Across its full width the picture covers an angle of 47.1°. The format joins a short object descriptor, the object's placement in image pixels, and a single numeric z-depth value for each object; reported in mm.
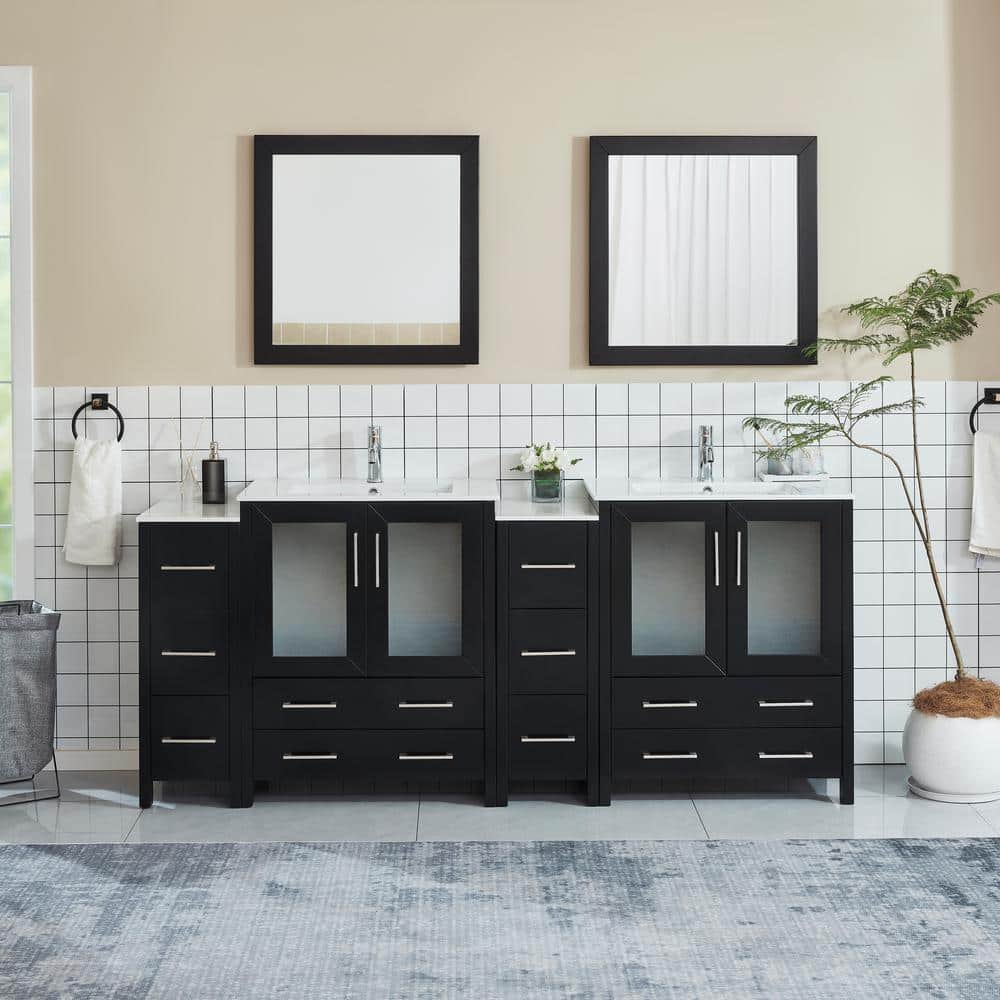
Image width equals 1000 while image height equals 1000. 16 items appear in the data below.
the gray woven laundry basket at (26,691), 3262
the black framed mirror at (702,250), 3557
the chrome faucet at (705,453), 3547
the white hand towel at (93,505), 3535
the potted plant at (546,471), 3453
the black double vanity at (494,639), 3229
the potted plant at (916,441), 3264
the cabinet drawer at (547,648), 3252
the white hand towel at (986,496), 3613
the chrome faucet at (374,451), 3551
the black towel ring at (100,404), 3566
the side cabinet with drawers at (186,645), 3223
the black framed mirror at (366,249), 3541
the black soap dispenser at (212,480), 3496
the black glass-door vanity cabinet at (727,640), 3244
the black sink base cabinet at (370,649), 3232
